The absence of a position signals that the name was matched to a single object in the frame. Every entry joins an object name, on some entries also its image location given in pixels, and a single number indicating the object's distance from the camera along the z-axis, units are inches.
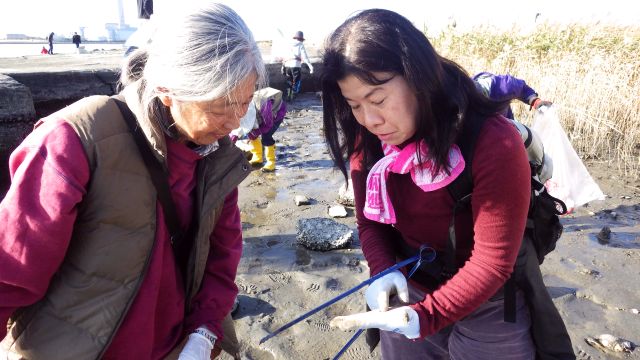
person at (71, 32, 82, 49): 949.7
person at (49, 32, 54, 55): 917.0
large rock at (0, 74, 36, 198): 120.0
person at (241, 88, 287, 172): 211.2
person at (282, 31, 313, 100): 412.5
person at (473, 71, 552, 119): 121.0
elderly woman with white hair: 41.7
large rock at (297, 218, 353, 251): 134.8
